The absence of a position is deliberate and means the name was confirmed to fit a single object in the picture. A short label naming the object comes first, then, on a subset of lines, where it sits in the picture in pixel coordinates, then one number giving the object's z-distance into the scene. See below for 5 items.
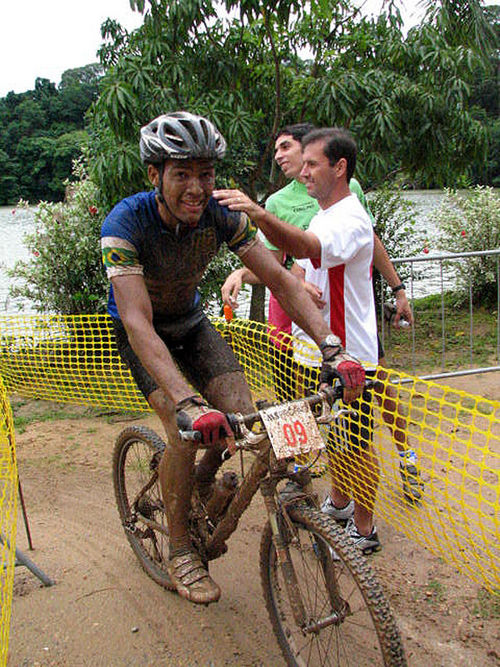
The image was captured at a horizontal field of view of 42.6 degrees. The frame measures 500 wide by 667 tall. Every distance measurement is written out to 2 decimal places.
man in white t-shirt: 3.10
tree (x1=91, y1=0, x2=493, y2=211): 5.92
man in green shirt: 3.92
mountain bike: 2.24
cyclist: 2.52
